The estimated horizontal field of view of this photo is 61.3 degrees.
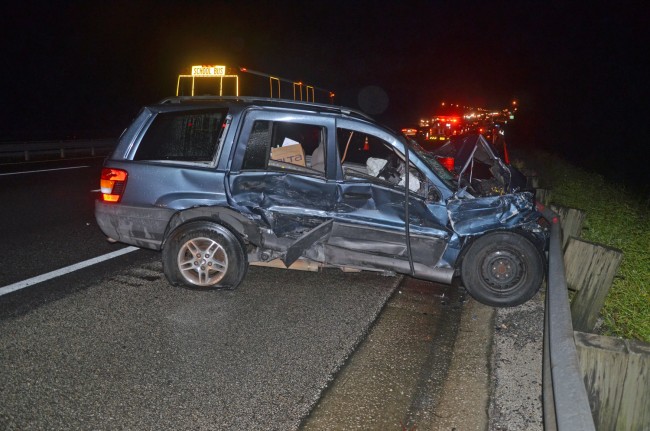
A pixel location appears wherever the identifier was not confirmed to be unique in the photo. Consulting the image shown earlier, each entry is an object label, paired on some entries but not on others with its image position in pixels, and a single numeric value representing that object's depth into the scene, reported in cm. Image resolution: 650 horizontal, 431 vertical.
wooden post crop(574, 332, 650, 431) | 254
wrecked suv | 532
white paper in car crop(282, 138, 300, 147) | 601
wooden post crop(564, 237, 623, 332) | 438
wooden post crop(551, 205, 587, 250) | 669
